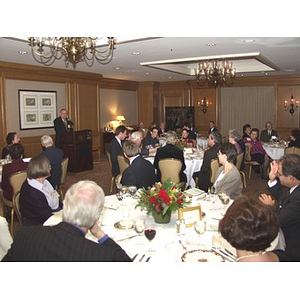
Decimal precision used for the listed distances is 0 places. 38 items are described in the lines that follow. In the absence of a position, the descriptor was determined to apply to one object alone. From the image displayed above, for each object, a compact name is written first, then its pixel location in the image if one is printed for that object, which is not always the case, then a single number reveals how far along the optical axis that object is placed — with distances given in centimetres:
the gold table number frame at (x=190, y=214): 281
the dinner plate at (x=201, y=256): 229
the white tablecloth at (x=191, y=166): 684
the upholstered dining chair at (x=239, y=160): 674
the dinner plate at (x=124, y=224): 282
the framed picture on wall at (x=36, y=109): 993
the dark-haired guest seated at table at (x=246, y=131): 960
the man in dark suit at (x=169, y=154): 588
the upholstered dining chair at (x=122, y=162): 635
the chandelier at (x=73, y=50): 453
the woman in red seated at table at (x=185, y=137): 920
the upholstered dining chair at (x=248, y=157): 862
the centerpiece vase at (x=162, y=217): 287
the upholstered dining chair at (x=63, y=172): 578
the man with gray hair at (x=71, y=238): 172
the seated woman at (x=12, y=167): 488
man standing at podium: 991
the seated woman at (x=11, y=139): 666
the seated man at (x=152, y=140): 848
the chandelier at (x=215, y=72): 859
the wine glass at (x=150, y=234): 238
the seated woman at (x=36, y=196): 345
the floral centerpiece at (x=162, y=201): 279
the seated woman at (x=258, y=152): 870
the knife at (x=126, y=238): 257
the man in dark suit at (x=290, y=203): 279
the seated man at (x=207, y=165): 562
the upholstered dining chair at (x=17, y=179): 458
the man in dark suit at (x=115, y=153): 671
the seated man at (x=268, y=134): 1085
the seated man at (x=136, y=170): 408
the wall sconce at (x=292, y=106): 1329
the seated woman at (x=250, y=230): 177
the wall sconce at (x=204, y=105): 1488
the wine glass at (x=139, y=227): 254
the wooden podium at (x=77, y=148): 935
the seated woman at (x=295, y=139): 790
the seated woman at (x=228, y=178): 379
